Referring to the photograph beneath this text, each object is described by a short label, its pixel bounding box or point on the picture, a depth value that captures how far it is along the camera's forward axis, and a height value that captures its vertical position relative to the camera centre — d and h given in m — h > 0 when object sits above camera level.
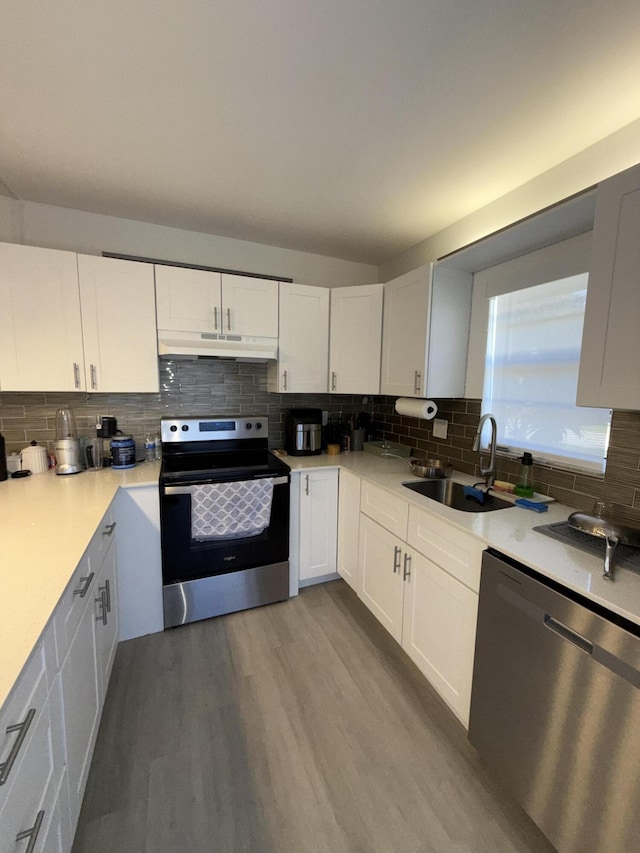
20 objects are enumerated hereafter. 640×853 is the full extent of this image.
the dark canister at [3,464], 1.82 -0.45
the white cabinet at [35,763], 0.63 -0.81
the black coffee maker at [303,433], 2.55 -0.35
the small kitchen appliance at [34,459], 1.95 -0.44
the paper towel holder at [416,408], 2.09 -0.12
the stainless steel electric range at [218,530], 1.91 -0.85
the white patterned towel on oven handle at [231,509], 1.91 -0.71
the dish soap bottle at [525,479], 1.70 -0.44
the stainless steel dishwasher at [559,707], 0.88 -0.94
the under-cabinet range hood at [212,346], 2.10 +0.25
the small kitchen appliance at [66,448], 1.97 -0.39
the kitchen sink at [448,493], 1.88 -0.60
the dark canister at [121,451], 2.10 -0.42
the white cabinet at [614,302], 1.05 +0.29
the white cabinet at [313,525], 2.29 -0.94
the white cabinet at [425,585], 1.38 -0.93
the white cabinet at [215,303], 2.13 +0.53
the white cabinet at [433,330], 2.01 +0.35
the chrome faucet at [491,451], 1.74 -0.32
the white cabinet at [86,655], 1.01 -0.95
